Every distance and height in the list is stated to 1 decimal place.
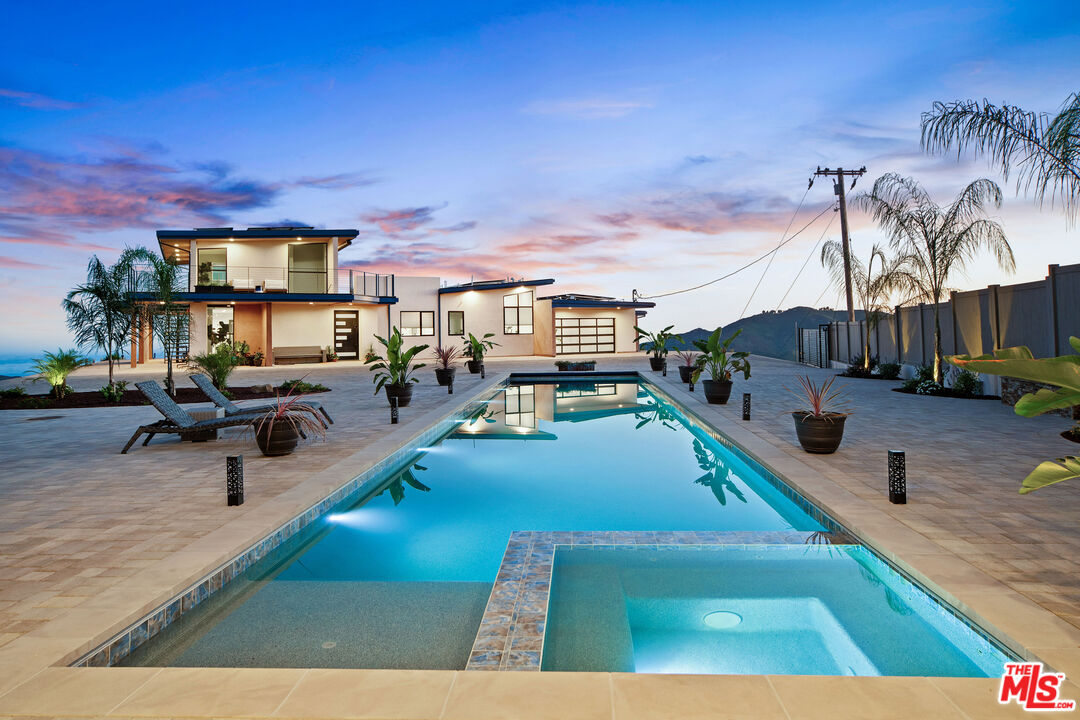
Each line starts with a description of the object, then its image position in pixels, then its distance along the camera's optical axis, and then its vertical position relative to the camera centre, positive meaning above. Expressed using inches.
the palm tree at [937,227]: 442.3 +104.8
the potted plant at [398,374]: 422.0 -5.9
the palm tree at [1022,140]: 211.9 +96.5
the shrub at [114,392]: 478.9 -17.2
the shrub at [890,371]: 599.5 -16.2
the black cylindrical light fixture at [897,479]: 168.2 -36.9
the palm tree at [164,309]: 493.7 +60.5
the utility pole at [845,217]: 733.9 +186.7
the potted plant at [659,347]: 725.3 +18.1
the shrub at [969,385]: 438.0 -24.1
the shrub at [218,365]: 470.0 +4.1
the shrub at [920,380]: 489.2 -21.6
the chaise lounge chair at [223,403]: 308.4 -18.8
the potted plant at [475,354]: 717.3 +13.4
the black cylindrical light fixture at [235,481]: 176.1 -34.7
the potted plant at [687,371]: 576.2 -11.2
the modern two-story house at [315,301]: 940.6 +117.4
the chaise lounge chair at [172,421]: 280.1 -25.5
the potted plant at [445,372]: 553.6 -6.7
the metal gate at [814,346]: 856.9 +18.8
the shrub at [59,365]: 479.5 +6.9
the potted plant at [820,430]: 240.7 -30.8
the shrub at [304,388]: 534.3 -18.5
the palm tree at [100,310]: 489.4 +54.4
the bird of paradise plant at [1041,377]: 86.7 -3.8
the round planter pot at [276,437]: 251.3 -30.4
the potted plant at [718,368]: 426.0 -6.9
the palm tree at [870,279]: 585.6 +86.2
